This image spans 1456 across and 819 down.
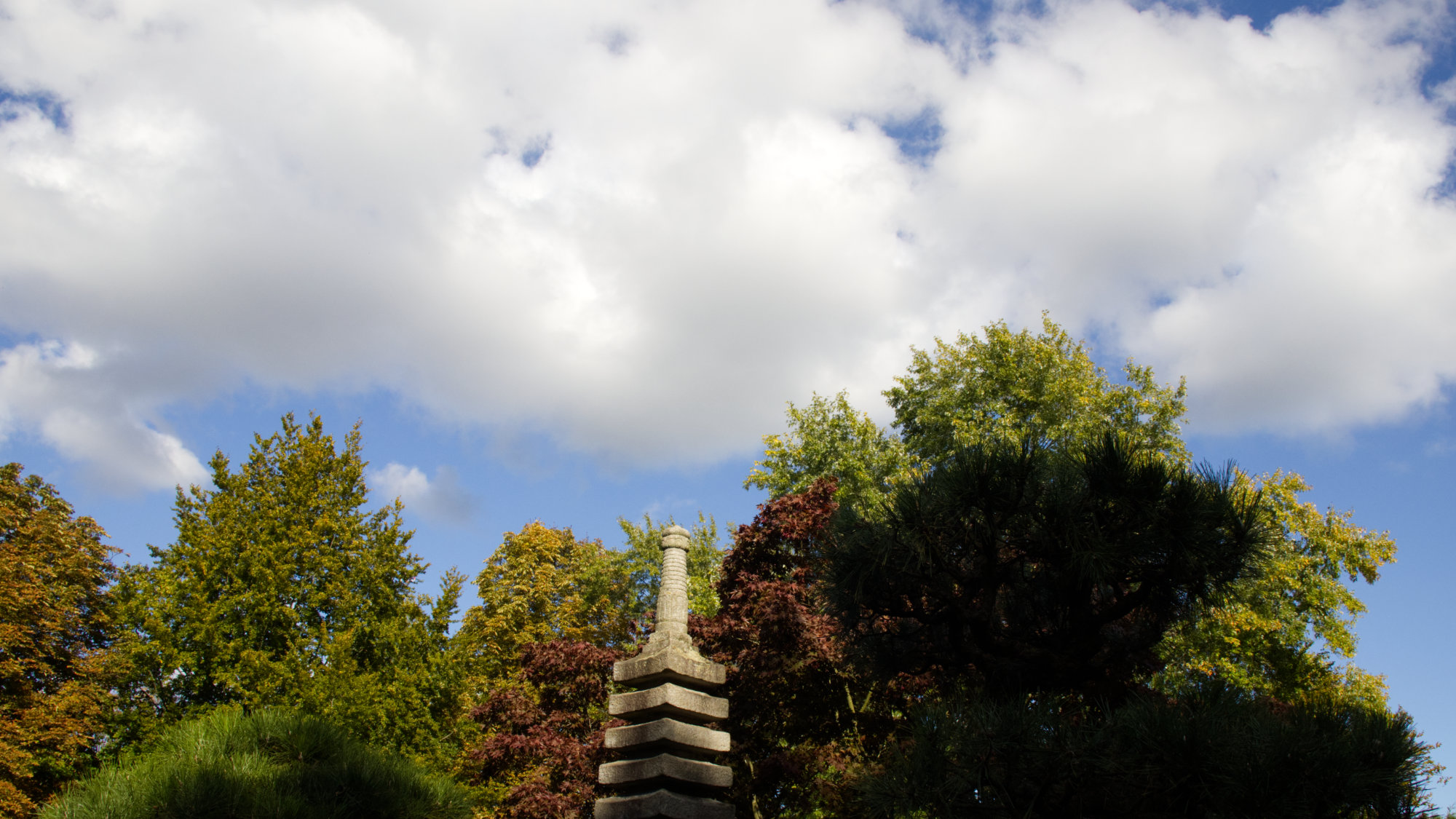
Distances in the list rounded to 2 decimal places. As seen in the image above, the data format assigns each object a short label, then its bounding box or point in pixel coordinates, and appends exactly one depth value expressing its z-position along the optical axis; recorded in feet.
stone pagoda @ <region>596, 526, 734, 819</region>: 38.68
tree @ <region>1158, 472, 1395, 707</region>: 63.41
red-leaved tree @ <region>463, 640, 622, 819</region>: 54.80
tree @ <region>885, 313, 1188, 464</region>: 73.31
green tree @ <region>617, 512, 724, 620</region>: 96.73
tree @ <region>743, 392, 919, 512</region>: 81.15
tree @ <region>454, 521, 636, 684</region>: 88.63
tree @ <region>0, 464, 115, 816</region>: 62.49
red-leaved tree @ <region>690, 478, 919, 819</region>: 50.11
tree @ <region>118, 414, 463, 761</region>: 63.05
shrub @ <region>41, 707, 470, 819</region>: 23.08
